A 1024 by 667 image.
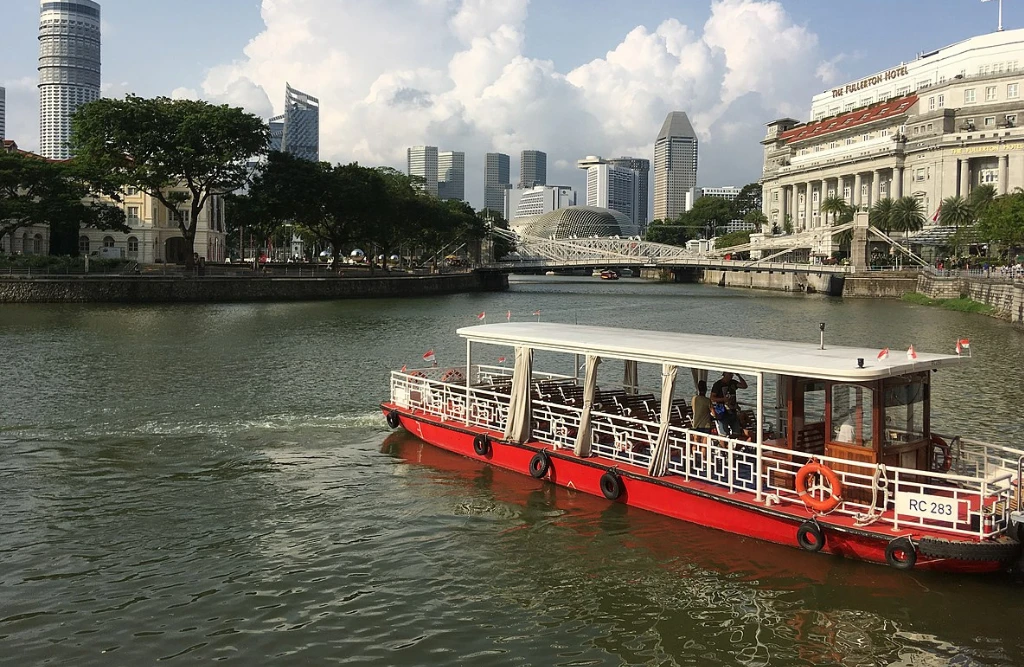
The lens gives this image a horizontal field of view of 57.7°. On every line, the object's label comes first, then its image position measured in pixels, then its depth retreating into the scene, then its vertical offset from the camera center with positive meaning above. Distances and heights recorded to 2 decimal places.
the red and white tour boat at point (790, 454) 12.04 -2.55
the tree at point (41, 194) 68.06 +6.83
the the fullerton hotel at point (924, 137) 111.88 +20.63
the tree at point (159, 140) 66.31 +10.54
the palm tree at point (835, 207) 123.62 +11.41
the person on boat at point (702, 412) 15.09 -1.99
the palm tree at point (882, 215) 108.88 +8.99
